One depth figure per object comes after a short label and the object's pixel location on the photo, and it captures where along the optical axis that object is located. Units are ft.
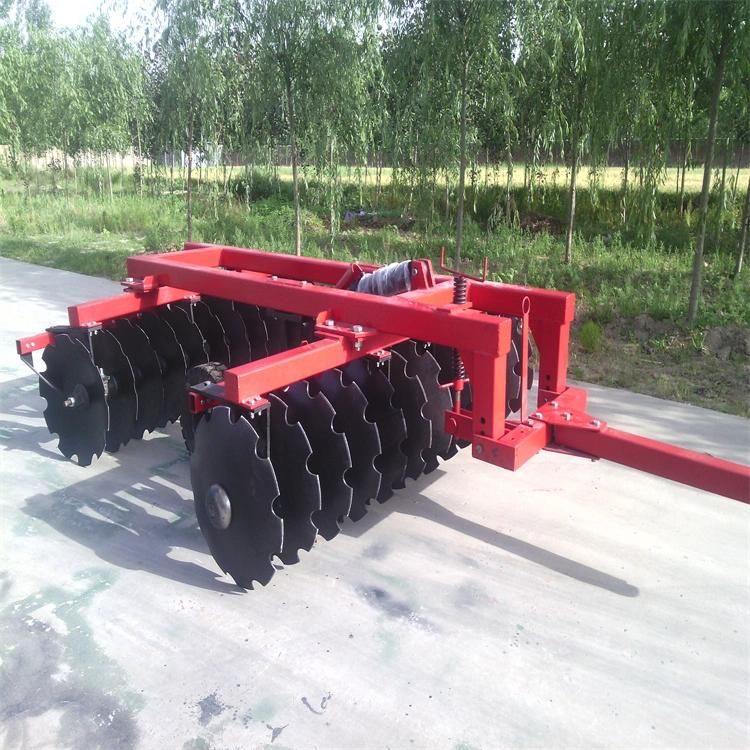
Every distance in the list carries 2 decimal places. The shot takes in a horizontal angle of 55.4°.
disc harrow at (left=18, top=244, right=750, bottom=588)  8.33
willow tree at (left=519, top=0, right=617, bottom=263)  19.18
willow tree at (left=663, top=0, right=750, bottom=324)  16.15
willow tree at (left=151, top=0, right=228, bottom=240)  25.05
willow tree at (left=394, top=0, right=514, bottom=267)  20.42
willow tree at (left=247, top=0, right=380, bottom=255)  21.95
